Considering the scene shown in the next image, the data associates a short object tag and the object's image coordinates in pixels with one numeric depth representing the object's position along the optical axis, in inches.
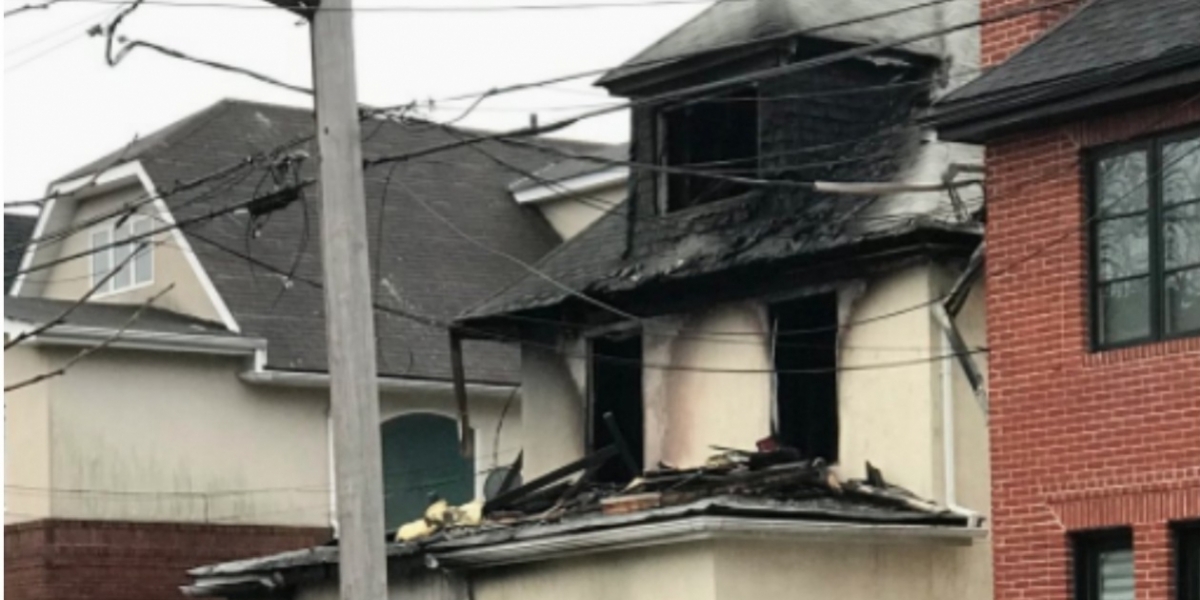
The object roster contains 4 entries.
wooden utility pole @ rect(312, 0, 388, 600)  751.7
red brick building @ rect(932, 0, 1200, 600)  826.8
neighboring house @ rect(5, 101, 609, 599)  1382.9
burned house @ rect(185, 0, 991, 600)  952.3
